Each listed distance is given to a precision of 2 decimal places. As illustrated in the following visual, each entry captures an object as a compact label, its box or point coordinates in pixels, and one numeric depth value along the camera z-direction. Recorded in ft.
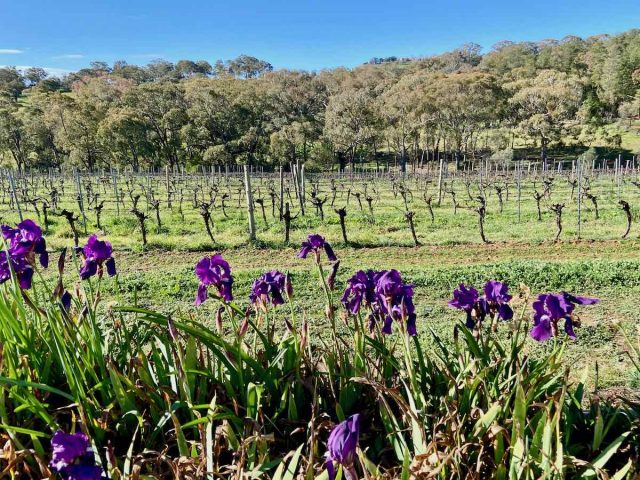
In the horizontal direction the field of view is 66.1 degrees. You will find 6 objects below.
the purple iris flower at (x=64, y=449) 3.71
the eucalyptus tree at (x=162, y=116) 155.12
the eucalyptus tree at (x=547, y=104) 145.89
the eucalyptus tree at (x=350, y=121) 151.74
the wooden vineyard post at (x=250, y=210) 39.29
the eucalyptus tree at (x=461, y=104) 149.69
